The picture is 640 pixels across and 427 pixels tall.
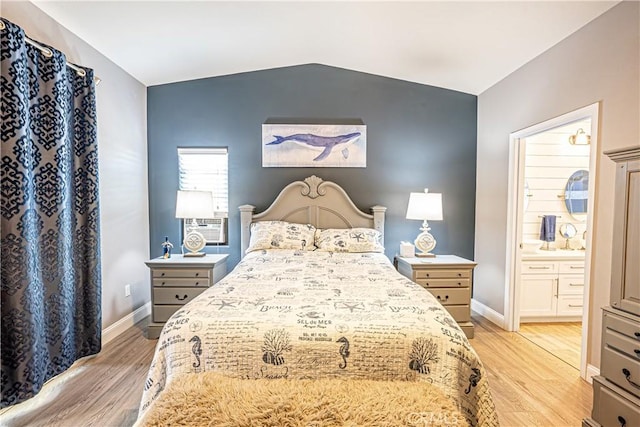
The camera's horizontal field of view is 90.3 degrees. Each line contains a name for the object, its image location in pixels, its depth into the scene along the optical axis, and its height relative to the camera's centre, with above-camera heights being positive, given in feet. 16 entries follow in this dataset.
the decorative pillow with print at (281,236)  10.76 -1.14
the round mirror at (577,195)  11.94 +0.43
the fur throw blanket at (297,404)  3.81 -2.53
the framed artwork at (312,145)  12.28 +2.25
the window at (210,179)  12.28 +0.89
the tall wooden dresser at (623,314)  4.91 -1.74
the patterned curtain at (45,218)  6.03 -0.40
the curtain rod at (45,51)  6.47 +3.24
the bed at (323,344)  4.58 -2.07
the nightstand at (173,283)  9.93 -2.56
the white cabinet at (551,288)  10.87 -2.82
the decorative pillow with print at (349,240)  10.79 -1.27
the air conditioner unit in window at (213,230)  12.40 -1.09
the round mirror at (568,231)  12.05 -0.93
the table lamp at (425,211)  11.03 -0.24
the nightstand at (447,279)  10.41 -2.44
